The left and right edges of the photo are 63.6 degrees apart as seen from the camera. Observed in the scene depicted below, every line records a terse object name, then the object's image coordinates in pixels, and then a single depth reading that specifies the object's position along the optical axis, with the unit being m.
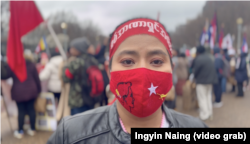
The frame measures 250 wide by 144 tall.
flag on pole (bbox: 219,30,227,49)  11.66
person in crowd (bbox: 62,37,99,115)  3.79
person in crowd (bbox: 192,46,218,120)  5.27
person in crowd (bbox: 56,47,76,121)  4.11
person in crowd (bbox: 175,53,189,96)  7.17
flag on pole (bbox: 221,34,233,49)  10.78
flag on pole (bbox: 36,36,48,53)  10.12
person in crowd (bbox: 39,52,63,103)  4.57
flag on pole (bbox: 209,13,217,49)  9.16
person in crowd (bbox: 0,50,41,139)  4.09
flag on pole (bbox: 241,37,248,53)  9.78
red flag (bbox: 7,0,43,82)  3.28
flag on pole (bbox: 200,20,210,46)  9.66
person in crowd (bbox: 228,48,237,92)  8.42
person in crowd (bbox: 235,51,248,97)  7.88
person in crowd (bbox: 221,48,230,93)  9.00
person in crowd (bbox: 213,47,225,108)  6.86
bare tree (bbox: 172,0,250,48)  14.46
